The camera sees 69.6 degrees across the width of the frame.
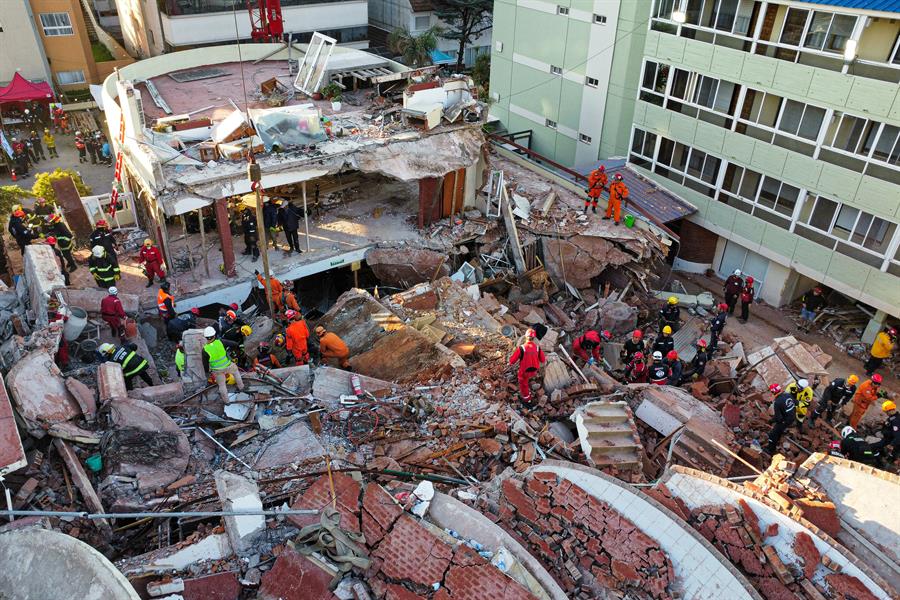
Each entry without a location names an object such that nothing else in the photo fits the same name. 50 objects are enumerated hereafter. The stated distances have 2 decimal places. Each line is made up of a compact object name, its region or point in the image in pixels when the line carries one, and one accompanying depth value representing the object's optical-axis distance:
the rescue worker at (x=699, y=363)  13.81
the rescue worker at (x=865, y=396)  12.21
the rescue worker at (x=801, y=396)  11.42
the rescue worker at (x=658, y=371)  12.65
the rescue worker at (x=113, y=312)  12.45
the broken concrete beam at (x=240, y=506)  7.18
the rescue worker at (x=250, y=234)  15.53
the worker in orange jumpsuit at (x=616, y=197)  17.36
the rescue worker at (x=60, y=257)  14.08
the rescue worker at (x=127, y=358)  10.68
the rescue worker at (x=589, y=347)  13.52
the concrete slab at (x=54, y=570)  5.91
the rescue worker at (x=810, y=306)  18.25
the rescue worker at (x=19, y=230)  14.56
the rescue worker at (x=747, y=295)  17.83
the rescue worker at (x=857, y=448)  10.69
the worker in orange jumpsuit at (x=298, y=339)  11.95
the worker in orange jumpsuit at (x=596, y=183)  17.64
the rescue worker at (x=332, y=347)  12.16
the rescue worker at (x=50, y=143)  26.06
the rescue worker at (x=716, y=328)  14.90
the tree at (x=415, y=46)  33.94
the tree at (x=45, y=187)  17.56
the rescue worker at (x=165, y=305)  12.98
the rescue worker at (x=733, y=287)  17.70
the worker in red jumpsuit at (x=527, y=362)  11.15
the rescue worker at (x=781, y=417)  10.98
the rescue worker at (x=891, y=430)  10.91
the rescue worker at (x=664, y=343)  13.12
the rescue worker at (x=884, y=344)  15.46
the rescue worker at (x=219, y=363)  10.11
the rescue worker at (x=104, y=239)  13.95
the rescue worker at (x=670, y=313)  14.78
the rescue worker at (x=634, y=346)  13.60
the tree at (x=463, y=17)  33.88
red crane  25.66
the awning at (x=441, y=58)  34.66
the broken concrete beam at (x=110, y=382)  9.56
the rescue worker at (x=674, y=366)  12.84
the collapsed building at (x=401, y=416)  7.05
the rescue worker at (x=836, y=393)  12.43
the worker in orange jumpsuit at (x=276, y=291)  14.05
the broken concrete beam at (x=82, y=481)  8.02
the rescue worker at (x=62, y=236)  14.31
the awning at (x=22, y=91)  26.86
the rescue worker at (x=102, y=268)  13.54
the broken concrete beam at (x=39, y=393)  8.80
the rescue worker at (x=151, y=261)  14.29
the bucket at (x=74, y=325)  11.81
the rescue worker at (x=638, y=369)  13.39
